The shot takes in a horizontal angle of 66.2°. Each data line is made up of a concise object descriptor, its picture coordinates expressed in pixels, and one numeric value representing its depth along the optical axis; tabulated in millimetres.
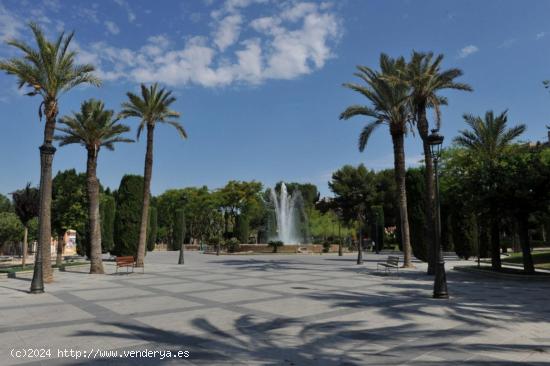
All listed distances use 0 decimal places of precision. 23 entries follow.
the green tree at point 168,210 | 69062
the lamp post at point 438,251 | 11453
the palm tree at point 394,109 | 21719
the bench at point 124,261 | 19438
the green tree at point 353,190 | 68044
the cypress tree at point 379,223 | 59281
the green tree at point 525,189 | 16750
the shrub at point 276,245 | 44406
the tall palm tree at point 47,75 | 16164
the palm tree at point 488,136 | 31438
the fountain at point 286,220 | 52094
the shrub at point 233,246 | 45562
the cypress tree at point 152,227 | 47588
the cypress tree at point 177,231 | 58844
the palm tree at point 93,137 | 20531
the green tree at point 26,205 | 25656
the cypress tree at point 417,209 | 25734
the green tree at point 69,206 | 26766
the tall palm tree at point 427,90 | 18469
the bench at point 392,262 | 18688
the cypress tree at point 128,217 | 30922
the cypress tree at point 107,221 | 40362
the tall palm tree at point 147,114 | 23547
